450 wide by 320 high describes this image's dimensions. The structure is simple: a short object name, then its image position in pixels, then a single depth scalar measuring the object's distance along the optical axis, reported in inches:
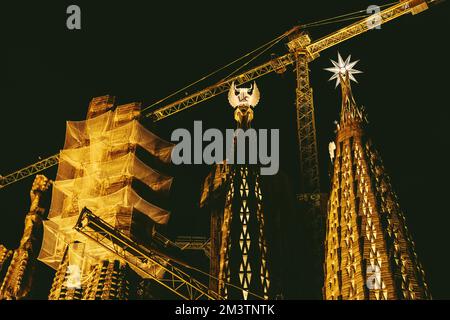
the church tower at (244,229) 2162.9
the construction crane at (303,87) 2864.2
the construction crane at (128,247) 1845.5
